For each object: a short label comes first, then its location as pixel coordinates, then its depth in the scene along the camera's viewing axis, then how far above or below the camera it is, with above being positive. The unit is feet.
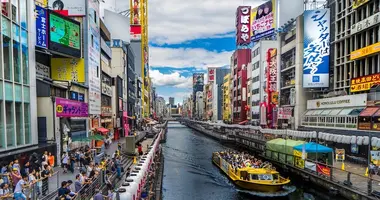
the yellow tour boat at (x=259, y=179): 104.85 -29.22
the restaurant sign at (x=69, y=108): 92.58 -5.03
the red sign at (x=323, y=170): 98.32 -24.05
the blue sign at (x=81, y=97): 128.67 -2.18
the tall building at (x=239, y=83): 348.18 +7.93
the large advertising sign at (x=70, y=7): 134.31 +34.48
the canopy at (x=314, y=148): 108.17 -19.07
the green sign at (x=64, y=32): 107.31 +20.56
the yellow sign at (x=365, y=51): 124.88 +15.19
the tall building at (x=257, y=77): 276.94 +11.40
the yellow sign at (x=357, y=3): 133.08 +35.41
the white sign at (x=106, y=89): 183.93 +1.00
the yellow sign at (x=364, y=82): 124.47 +2.88
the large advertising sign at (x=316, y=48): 165.27 +20.88
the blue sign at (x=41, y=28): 95.26 +19.00
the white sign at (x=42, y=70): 109.71 +7.41
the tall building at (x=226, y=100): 442.87 -13.54
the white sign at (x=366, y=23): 125.59 +26.40
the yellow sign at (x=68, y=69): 122.52 +8.43
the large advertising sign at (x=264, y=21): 261.44 +57.23
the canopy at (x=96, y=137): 105.05 -14.84
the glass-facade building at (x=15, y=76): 71.00 +3.60
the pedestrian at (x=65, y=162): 78.59 -16.63
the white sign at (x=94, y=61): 140.97 +13.38
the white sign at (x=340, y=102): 127.93 -5.33
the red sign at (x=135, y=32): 490.73 +88.36
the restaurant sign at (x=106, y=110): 182.99 -11.21
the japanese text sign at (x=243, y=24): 326.28 +65.74
